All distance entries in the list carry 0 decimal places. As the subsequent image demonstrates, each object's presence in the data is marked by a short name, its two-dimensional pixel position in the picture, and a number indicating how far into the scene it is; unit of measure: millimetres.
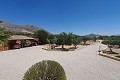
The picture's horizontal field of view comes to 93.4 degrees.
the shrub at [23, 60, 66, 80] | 2124
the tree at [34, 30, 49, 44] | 21083
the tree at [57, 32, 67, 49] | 14421
